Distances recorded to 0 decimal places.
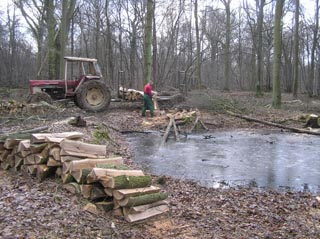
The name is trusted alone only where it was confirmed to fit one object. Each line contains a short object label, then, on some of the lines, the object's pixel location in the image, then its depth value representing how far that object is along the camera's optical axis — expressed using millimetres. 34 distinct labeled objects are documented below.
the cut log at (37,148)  6654
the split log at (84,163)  5965
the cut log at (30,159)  6775
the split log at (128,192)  5207
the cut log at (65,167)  6086
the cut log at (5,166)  7445
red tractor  16484
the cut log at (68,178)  6051
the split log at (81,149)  6348
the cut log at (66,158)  6289
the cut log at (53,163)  6422
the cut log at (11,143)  7273
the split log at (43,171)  6504
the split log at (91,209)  5242
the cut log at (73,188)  5775
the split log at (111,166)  5895
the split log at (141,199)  5199
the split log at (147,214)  5148
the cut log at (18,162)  7130
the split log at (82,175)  5711
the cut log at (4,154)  7457
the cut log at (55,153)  6371
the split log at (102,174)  5449
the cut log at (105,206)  5386
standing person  16844
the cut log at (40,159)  6602
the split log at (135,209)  5199
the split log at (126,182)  5301
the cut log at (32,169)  6727
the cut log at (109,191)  5402
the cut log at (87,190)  5594
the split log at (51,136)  6750
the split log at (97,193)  5531
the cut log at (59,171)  6398
